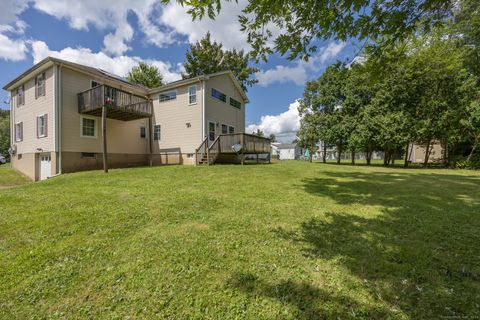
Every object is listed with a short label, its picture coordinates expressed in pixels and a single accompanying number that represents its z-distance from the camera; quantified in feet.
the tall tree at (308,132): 73.00
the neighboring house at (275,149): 187.75
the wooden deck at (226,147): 44.64
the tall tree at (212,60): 87.48
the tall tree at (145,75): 91.15
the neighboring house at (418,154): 77.92
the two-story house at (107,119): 41.45
